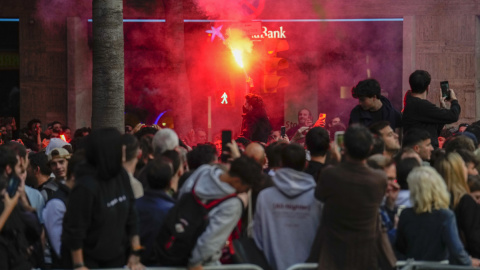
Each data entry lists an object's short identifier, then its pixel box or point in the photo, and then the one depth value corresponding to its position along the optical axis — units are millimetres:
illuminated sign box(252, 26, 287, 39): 31526
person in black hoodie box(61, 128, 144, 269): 8741
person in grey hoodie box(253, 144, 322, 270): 9876
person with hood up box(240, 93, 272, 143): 18161
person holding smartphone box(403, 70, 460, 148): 13192
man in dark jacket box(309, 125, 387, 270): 9311
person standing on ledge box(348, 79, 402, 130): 12523
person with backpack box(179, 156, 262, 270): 8948
